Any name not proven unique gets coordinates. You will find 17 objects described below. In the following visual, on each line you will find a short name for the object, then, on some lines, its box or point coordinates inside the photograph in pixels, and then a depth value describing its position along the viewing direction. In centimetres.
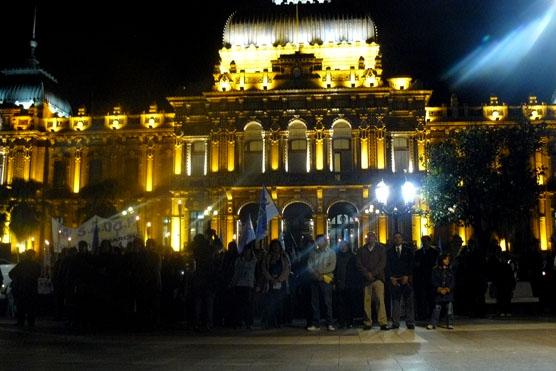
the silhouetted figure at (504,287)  1780
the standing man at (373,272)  1541
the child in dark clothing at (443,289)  1518
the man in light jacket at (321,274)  1595
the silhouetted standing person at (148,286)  1648
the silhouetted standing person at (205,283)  1593
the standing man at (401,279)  1542
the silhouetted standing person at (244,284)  1656
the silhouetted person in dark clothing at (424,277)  1664
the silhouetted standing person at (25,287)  1725
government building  4250
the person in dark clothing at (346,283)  1611
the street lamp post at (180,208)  4362
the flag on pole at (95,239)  2237
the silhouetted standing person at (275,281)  1622
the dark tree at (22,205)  4653
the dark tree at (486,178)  3562
